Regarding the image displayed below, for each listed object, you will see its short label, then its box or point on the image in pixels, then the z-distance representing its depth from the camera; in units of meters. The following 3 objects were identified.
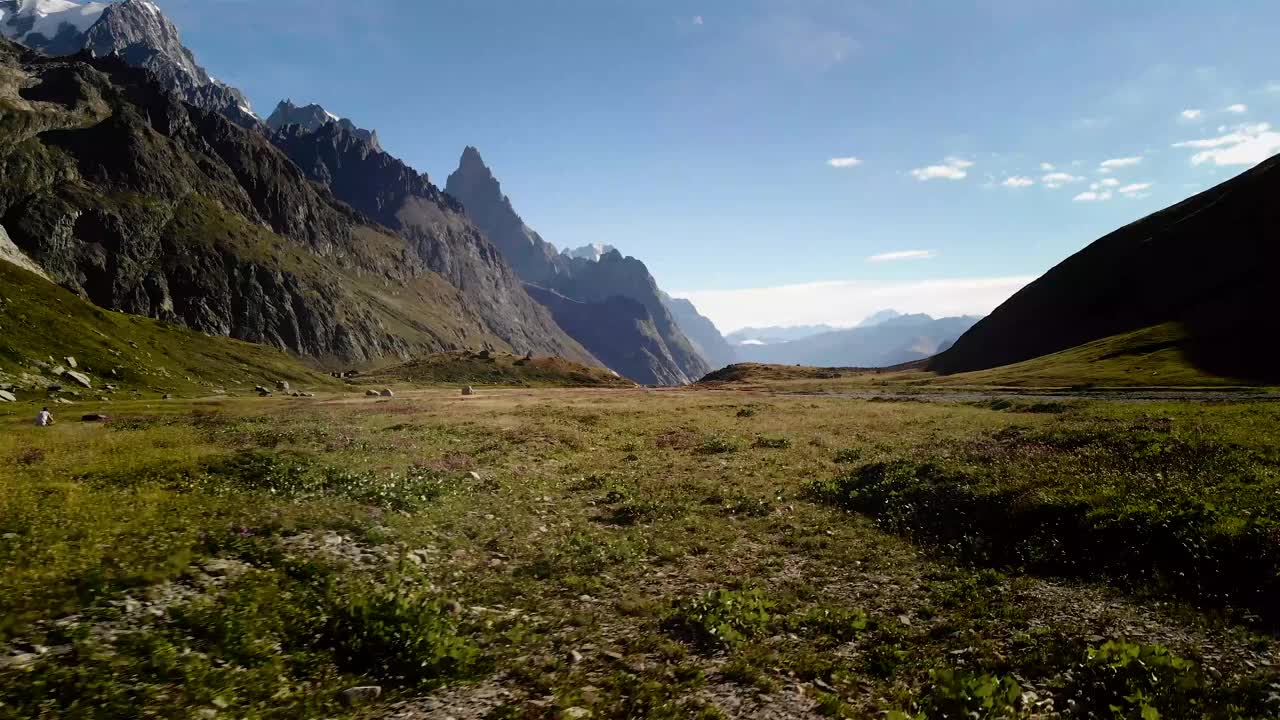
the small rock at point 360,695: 10.48
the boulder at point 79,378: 67.38
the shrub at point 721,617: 13.18
